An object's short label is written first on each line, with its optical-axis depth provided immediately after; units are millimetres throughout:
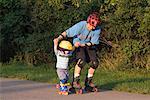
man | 18953
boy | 18828
